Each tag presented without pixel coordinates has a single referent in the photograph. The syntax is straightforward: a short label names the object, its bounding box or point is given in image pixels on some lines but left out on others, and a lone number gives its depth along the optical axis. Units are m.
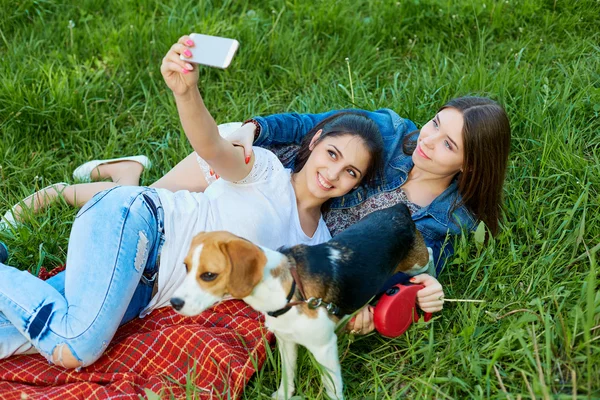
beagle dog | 2.44
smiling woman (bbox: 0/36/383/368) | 3.04
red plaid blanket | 2.98
